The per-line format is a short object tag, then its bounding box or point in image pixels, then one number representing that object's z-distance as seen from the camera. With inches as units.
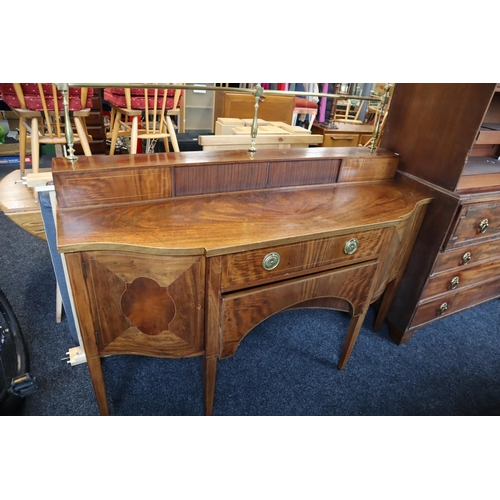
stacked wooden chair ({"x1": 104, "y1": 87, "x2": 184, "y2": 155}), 87.6
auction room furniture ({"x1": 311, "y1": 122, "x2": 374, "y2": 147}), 150.9
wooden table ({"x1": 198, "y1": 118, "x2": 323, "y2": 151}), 80.7
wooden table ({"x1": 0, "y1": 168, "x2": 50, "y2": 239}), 54.2
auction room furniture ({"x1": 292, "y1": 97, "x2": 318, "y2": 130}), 162.6
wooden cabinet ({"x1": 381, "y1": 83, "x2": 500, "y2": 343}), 51.4
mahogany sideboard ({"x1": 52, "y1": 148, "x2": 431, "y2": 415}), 36.3
